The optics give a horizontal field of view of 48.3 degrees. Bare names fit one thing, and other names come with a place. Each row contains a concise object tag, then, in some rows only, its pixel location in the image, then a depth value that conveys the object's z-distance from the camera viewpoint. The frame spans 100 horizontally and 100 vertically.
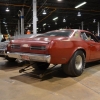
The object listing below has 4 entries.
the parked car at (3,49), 4.52
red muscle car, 2.82
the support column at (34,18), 8.75
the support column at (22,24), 13.12
